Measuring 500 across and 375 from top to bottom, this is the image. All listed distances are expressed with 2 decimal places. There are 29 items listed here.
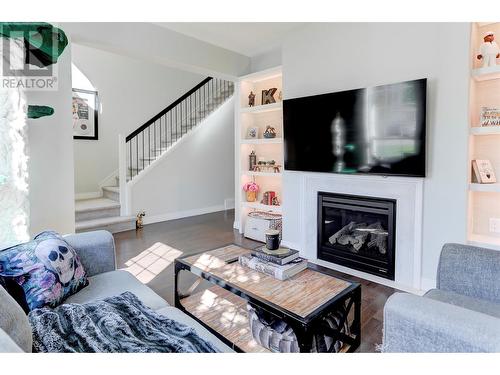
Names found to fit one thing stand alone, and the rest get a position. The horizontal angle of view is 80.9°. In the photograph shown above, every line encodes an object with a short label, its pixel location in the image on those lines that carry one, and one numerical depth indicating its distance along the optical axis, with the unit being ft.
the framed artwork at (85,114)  17.30
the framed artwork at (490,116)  7.49
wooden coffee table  4.91
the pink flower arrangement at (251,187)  14.83
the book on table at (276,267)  6.13
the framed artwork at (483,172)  7.67
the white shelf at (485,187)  7.27
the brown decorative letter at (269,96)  13.73
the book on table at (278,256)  6.33
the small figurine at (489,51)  7.34
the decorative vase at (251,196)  14.90
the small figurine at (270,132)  13.74
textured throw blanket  3.76
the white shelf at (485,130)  7.23
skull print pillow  4.77
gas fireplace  9.01
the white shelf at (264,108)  13.09
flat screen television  8.07
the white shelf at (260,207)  13.54
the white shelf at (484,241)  7.47
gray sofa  3.08
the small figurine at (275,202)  13.92
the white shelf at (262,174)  13.42
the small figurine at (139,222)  16.06
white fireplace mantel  8.50
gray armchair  3.34
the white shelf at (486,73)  7.19
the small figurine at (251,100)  14.65
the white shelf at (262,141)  13.12
